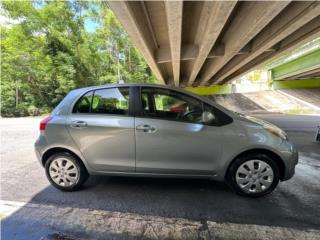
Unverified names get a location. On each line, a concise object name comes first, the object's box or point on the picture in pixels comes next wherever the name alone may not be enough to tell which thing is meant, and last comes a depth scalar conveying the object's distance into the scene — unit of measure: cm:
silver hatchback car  298
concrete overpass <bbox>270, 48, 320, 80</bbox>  1787
